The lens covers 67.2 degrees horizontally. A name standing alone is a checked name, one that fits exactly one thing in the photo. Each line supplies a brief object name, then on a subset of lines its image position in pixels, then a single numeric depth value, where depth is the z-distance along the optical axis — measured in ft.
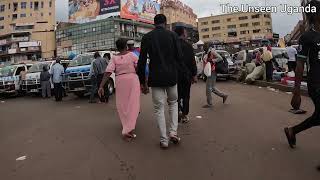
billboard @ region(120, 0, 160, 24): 184.54
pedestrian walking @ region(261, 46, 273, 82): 34.13
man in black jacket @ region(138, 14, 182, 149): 11.78
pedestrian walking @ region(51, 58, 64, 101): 32.79
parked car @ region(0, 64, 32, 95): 40.49
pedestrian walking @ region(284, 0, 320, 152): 9.91
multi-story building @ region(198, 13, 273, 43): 263.33
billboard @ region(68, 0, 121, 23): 185.21
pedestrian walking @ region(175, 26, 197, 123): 15.14
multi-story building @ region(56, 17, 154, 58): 184.28
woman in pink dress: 13.91
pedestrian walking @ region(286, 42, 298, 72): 31.11
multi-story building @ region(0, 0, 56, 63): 204.74
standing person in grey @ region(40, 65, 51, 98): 36.47
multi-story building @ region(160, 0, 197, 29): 256.29
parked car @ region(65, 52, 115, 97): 30.81
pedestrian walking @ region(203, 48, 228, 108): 20.43
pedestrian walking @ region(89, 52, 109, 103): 27.30
